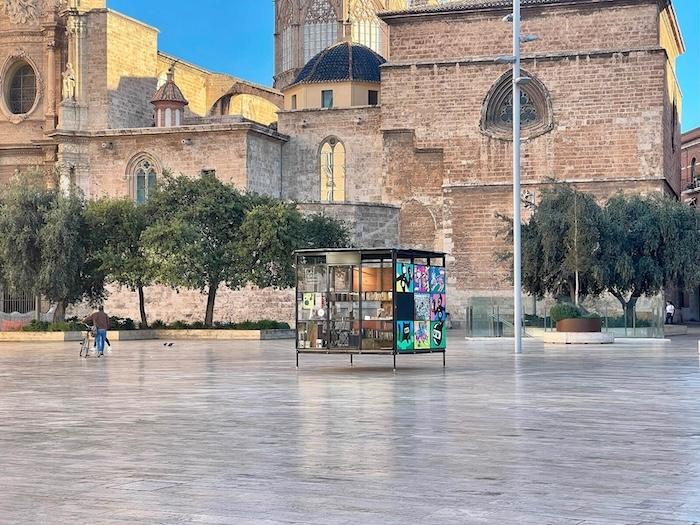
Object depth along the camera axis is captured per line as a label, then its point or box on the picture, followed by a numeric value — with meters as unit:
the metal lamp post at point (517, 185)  25.78
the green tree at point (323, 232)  42.41
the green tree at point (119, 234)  39.22
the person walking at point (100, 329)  26.06
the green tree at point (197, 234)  38.16
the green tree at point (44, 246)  38.53
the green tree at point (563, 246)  34.91
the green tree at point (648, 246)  36.56
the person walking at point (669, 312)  49.16
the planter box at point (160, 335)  36.94
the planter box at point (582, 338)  31.03
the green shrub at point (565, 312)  31.88
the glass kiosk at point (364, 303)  19.12
